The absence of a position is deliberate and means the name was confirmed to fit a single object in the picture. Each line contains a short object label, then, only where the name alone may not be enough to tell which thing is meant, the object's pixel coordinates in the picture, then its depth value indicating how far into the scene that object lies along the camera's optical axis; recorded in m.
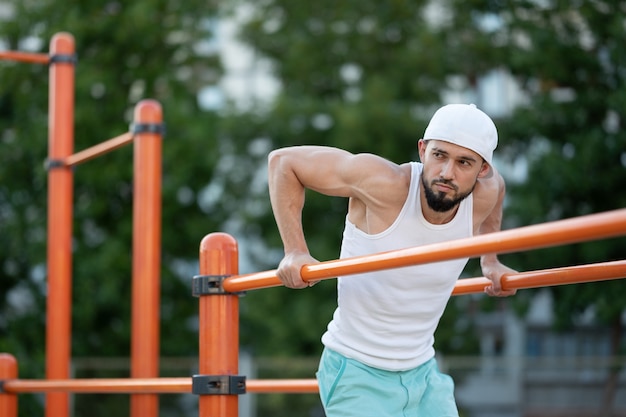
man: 4.57
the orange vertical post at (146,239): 8.86
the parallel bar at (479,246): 3.27
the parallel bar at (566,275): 4.74
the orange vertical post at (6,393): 7.28
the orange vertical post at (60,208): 9.40
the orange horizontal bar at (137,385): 5.61
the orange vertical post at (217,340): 5.04
